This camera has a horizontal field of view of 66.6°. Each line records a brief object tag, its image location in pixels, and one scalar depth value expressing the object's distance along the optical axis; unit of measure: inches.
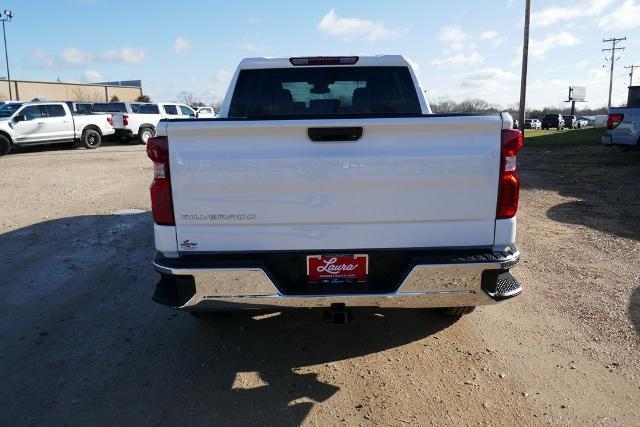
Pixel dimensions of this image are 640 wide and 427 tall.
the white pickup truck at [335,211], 109.4
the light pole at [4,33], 2056.7
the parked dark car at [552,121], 2330.2
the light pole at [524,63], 837.2
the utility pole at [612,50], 3016.7
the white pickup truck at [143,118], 869.2
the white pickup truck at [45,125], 708.7
